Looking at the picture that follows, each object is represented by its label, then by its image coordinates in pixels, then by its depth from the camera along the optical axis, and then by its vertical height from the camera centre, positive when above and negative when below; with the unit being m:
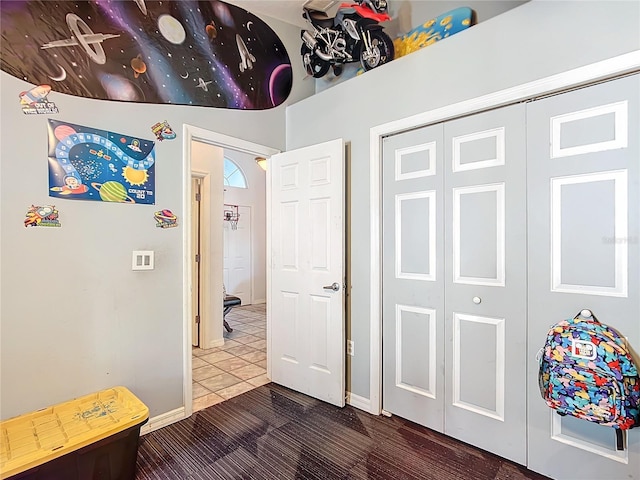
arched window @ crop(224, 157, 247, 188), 6.55 +1.28
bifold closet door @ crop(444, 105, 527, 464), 1.77 -0.24
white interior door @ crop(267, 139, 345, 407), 2.46 -0.26
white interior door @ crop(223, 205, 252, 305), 6.41 -0.38
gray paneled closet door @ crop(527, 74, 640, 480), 1.46 +0.02
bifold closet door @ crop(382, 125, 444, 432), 2.08 -0.25
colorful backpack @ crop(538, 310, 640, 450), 1.38 -0.60
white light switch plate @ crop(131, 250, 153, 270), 2.11 -0.14
